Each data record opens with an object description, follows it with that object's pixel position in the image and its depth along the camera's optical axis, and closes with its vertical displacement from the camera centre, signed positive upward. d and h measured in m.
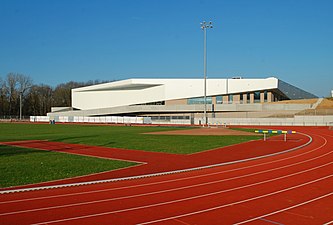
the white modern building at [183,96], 72.69 +3.81
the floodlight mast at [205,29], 47.03 +11.95
